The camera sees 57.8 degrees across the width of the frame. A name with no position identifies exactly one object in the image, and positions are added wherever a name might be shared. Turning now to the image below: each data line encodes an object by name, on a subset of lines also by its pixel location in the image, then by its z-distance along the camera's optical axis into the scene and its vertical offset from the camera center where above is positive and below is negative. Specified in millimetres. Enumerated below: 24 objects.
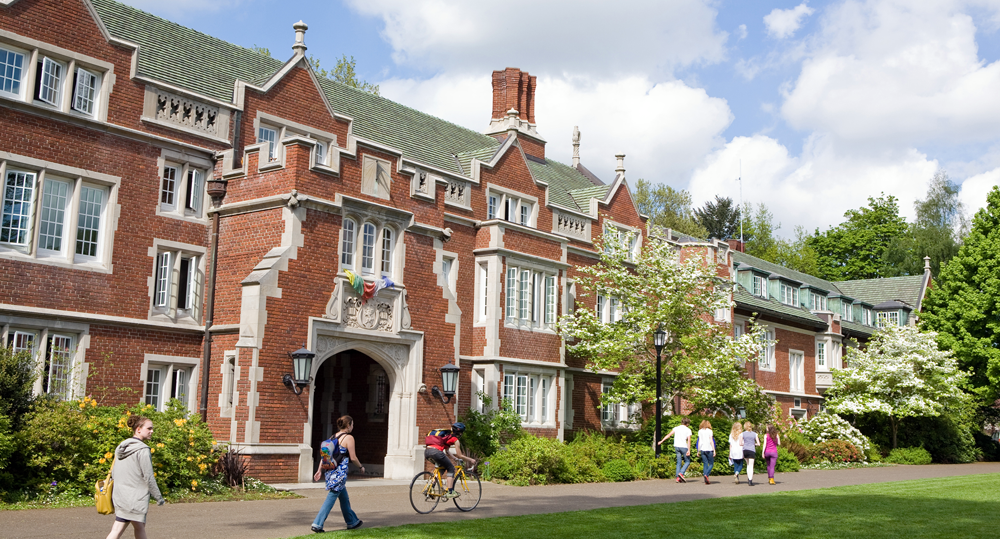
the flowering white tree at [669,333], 26969 +2039
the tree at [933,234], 59438 +12102
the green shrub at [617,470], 23000 -1727
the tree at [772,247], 68188 +12539
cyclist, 14430 -854
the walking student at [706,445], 22422 -988
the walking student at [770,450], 22734 -1082
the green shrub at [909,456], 36312 -1754
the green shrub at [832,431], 35672 -854
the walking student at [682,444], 22109 -956
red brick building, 17797 +3137
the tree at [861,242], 65750 +12232
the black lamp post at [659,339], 24219 +1715
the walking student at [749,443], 22306 -910
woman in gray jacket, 9156 -989
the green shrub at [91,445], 14898 -1013
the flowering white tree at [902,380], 36688 +1287
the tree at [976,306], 38938 +4694
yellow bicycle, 14422 -1554
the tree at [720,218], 68125 +13972
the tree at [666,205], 62422 +14170
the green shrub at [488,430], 23031 -807
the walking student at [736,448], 22484 -1030
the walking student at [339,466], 12031 -978
